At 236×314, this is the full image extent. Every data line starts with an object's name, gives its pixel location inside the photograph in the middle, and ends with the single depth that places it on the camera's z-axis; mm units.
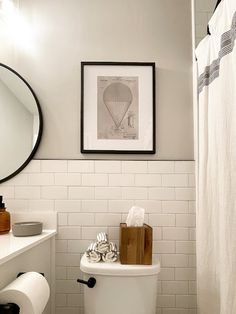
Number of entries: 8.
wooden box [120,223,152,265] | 1373
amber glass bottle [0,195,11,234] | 1528
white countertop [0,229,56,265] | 1028
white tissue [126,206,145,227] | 1430
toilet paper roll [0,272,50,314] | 962
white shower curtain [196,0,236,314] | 1025
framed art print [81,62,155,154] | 1734
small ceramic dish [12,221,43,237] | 1448
